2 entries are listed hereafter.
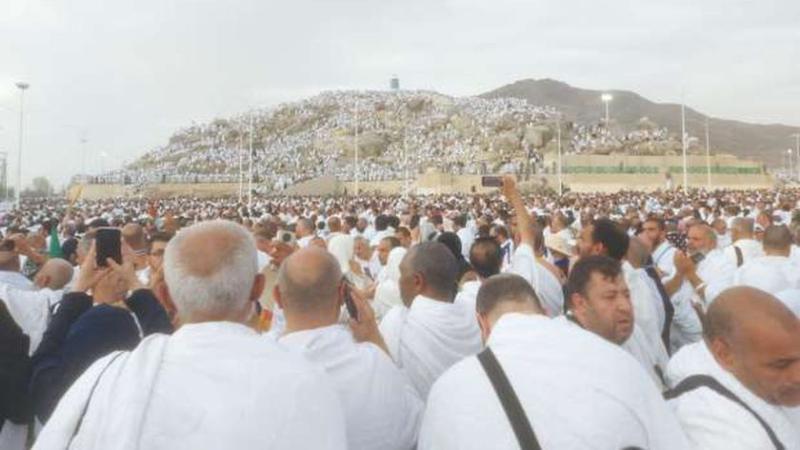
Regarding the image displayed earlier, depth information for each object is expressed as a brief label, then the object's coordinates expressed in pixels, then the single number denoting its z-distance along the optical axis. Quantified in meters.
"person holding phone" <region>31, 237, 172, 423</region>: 3.36
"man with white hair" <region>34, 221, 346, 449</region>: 1.89
